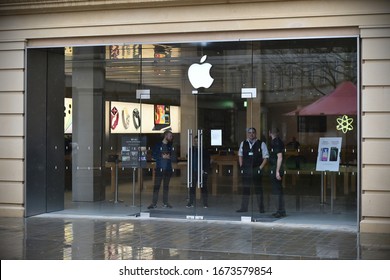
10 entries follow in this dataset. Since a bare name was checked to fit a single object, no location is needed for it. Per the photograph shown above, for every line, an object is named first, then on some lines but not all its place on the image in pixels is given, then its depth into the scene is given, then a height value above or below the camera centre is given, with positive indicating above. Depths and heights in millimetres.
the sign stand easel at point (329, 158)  13859 -432
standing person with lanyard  13672 -542
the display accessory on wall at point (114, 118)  15898 +517
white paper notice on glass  14039 +31
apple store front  13492 +330
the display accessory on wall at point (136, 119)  15195 +474
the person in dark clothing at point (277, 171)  13453 -714
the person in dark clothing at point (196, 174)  13766 -795
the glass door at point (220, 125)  13680 +312
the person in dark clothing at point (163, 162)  14562 -563
